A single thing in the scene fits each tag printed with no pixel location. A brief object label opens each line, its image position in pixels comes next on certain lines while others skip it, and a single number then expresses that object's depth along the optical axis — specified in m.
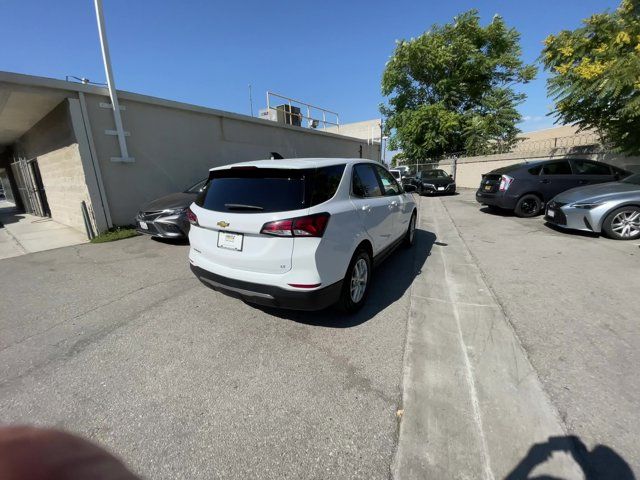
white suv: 2.72
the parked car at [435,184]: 15.41
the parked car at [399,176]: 20.70
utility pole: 7.17
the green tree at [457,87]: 21.89
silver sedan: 5.86
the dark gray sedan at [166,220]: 6.34
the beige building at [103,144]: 7.21
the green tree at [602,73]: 7.46
